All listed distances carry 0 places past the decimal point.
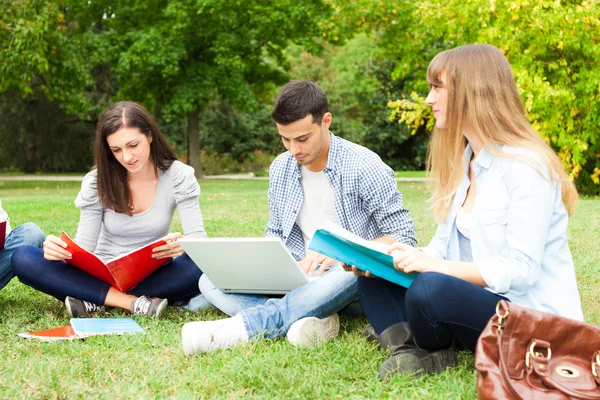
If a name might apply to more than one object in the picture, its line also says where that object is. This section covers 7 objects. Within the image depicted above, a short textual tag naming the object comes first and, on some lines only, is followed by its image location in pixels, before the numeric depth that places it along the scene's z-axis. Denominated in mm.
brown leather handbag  2002
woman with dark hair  3715
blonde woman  2354
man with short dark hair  3094
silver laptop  2998
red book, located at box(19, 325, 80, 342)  3168
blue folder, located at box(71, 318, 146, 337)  3270
